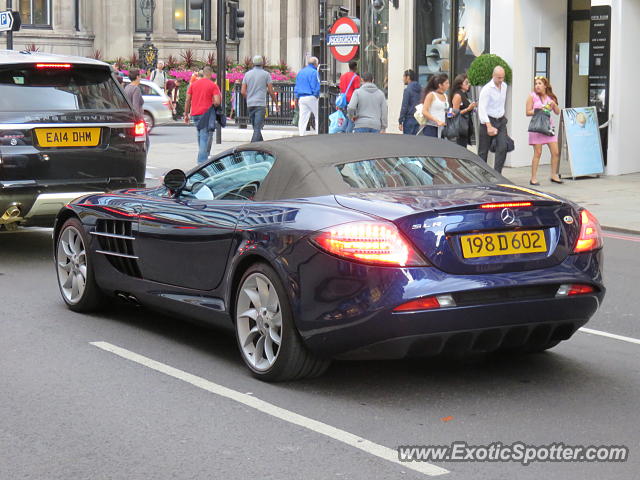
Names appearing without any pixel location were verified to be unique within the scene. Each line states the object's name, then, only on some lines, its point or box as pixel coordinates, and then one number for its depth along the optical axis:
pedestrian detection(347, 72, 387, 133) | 19.14
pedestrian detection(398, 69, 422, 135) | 20.12
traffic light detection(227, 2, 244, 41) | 28.14
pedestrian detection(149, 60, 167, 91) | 42.50
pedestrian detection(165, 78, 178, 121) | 45.06
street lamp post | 51.88
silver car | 35.94
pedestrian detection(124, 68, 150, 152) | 19.86
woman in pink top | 18.39
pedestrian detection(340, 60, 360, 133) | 23.35
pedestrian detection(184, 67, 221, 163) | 21.98
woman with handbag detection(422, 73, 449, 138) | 18.69
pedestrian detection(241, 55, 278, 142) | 24.58
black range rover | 10.80
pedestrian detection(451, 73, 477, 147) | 18.59
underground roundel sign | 21.53
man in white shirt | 18.50
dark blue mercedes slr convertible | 6.00
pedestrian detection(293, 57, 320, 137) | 26.33
